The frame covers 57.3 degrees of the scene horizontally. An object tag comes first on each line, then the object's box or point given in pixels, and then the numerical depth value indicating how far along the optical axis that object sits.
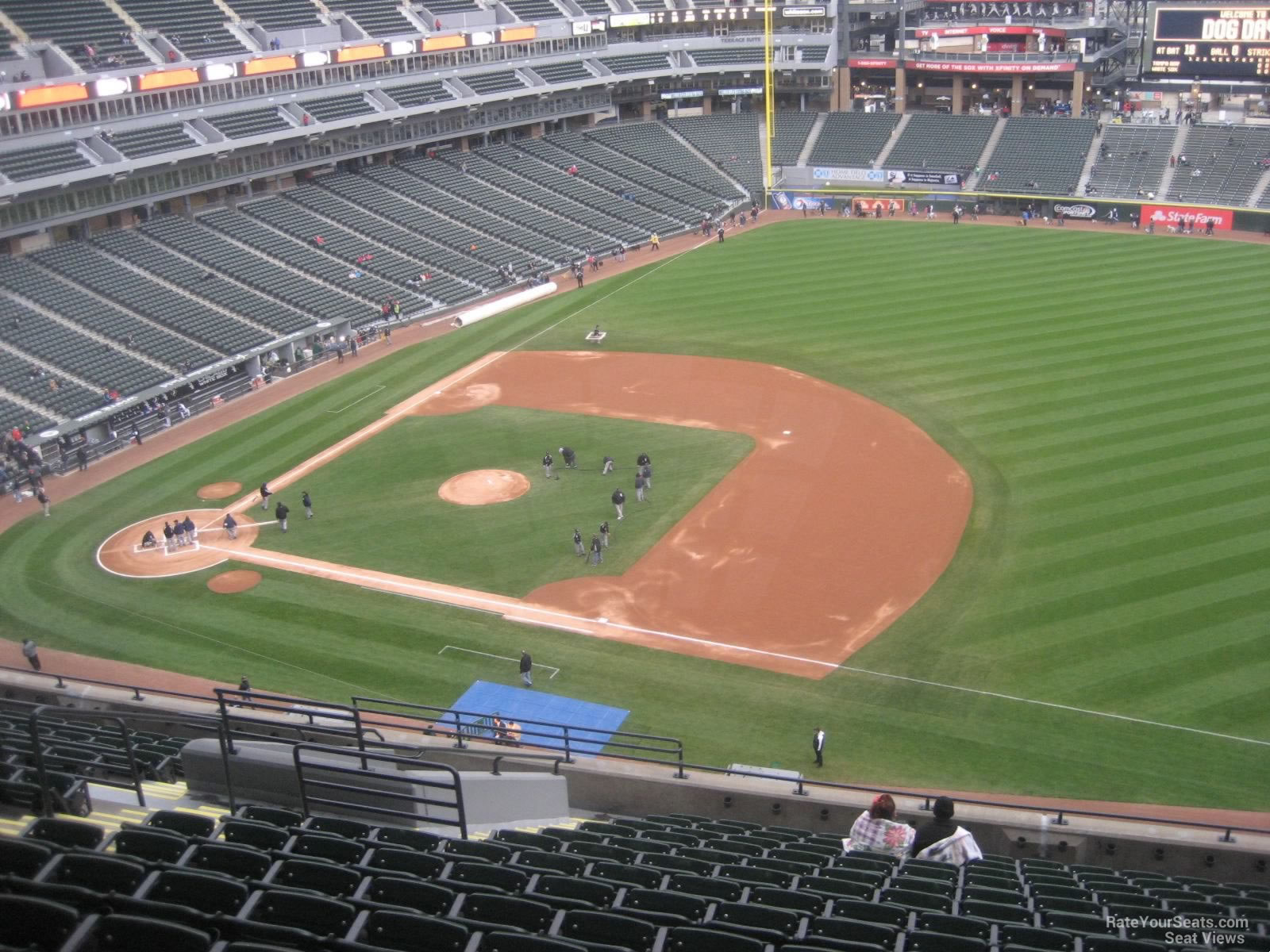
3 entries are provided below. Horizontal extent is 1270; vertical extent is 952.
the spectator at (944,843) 13.05
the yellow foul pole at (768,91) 77.14
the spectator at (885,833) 13.35
